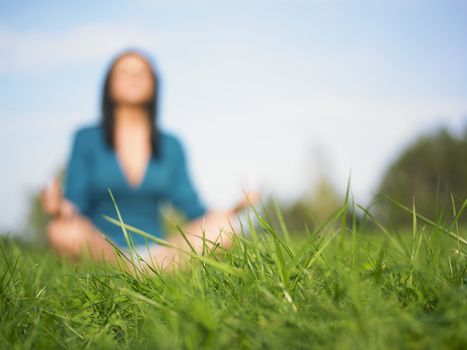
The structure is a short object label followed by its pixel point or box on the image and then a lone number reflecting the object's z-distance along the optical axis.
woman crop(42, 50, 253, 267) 5.61
